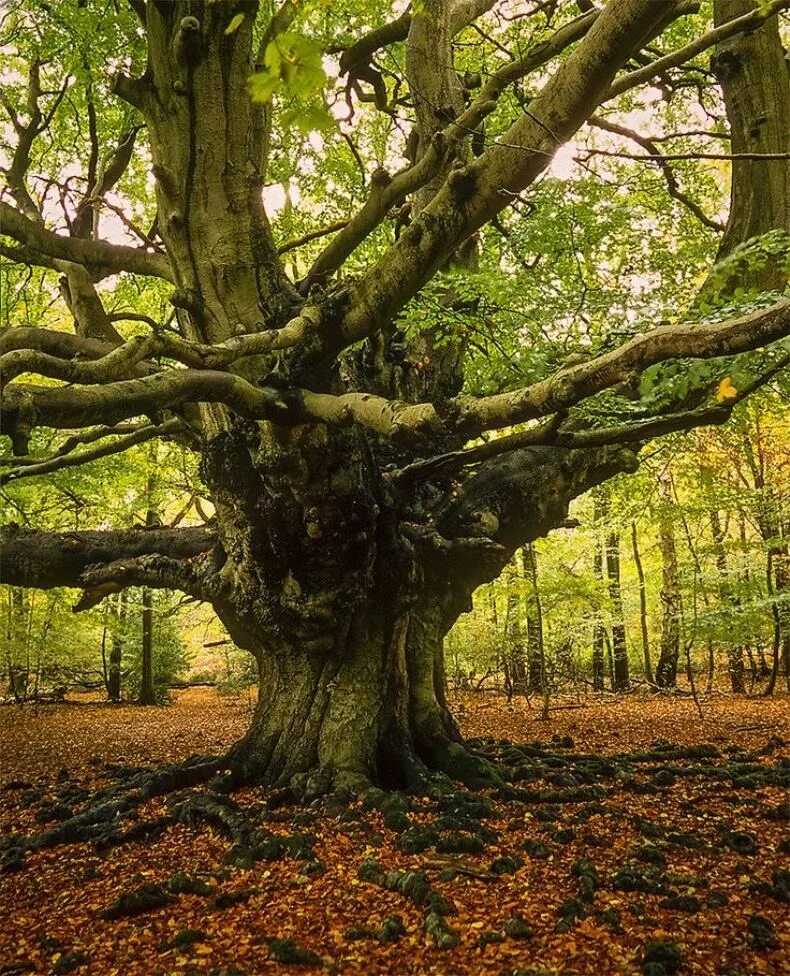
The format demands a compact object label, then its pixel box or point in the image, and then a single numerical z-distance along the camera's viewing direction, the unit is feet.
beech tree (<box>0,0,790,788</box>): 12.48
